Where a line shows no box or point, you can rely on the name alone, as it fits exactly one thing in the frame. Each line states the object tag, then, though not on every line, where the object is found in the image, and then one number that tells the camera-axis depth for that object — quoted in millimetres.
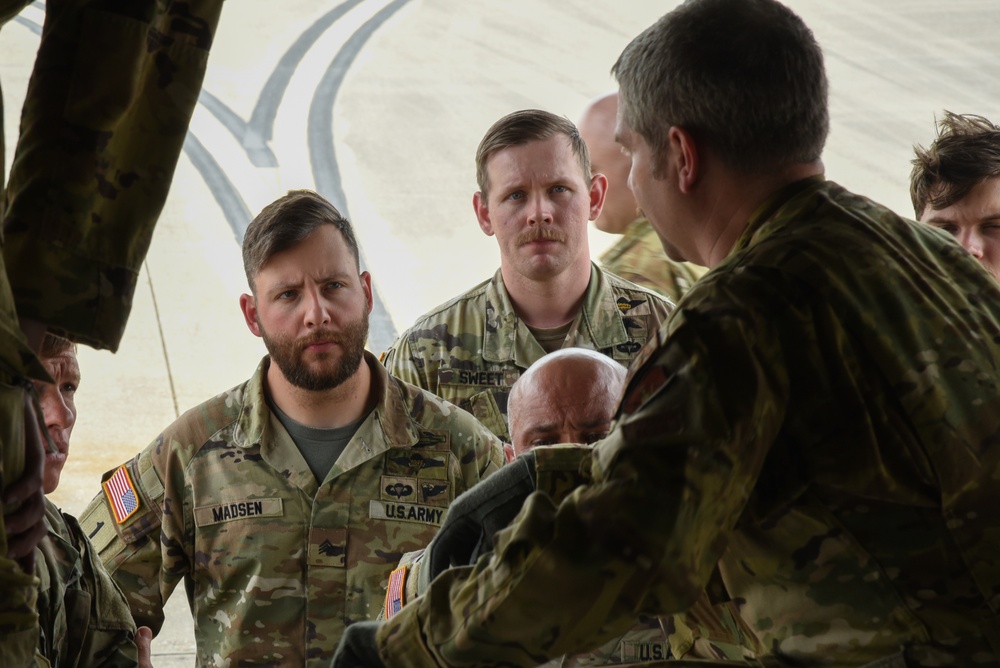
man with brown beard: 5897
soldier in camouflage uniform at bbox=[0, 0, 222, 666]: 2922
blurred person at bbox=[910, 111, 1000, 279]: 5623
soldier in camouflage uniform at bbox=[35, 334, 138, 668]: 4296
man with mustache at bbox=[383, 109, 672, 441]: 7480
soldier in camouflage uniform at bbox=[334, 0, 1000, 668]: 2734
